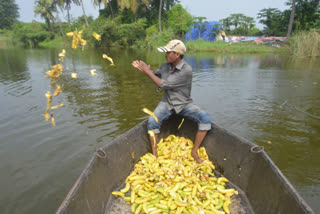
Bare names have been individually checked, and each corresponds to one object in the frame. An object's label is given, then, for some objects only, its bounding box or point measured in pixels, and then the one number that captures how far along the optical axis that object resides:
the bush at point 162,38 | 31.56
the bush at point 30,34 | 43.91
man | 3.26
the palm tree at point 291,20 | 23.77
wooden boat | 2.02
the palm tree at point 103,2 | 33.76
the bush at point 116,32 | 33.00
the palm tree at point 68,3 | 40.22
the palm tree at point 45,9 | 44.31
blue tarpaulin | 29.03
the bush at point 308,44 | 16.48
